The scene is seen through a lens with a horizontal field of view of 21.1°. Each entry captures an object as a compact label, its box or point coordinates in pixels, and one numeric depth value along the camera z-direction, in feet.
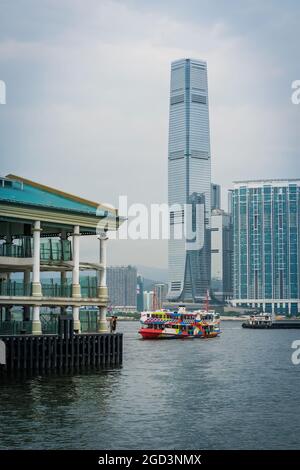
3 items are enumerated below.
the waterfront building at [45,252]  227.61
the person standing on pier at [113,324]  260.42
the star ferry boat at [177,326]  561.43
